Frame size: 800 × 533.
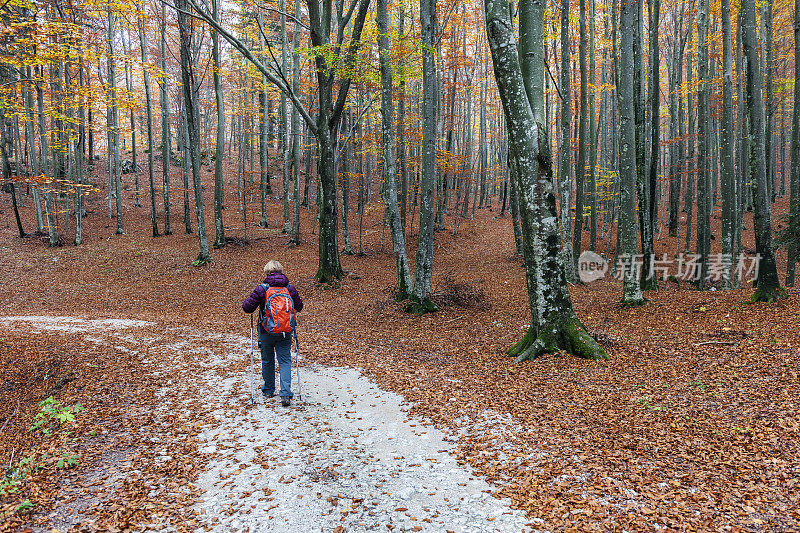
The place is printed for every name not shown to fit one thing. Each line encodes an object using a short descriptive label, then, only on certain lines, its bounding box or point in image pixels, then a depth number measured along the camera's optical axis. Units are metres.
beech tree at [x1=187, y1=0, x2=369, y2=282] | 12.73
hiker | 5.25
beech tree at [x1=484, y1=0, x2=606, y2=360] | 5.97
